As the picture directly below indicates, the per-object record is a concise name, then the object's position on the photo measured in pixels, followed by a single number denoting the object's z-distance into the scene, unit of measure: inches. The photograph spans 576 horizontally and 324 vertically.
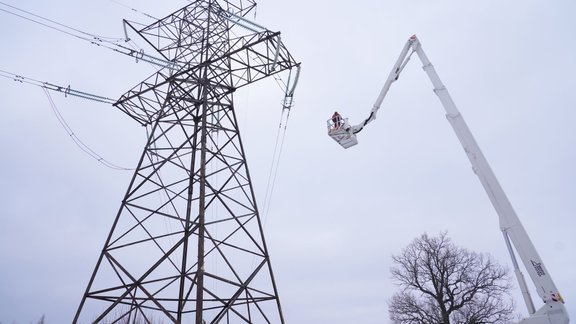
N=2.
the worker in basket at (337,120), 434.3
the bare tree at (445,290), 877.2
